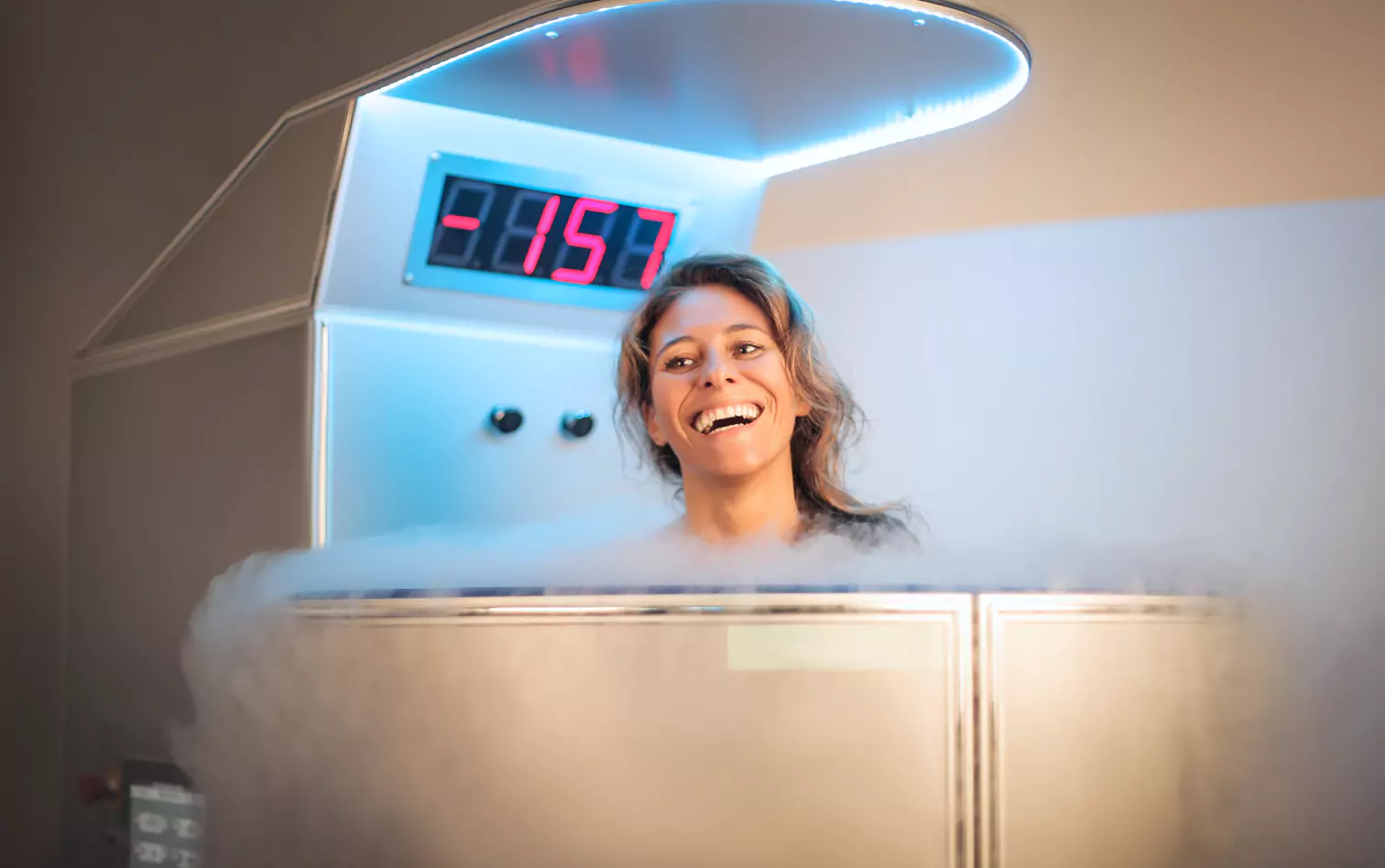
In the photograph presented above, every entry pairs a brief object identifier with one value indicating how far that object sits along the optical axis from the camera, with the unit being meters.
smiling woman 1.61
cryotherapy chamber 1.19
